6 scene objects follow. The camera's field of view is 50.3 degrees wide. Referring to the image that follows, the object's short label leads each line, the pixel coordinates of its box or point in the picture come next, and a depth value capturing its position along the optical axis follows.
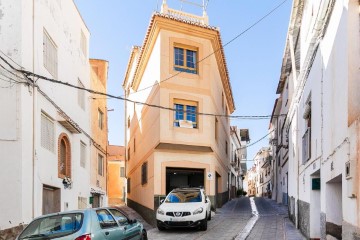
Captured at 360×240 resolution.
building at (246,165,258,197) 71.04
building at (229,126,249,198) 35.84
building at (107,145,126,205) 38.34
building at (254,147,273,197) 44.84
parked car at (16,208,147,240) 6.94
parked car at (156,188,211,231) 13.65
